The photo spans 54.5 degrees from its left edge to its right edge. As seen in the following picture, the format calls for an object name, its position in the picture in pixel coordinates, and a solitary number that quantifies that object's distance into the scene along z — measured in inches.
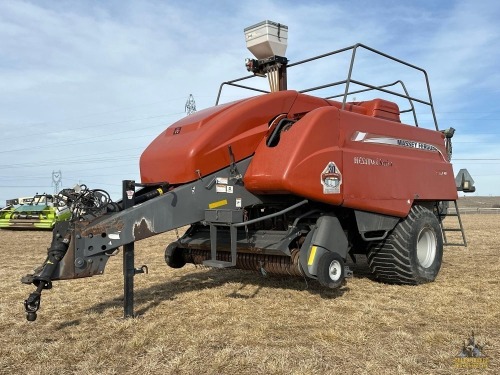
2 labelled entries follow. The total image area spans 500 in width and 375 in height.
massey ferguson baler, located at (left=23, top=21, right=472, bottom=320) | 172.1
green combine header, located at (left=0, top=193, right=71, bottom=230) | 647.6
